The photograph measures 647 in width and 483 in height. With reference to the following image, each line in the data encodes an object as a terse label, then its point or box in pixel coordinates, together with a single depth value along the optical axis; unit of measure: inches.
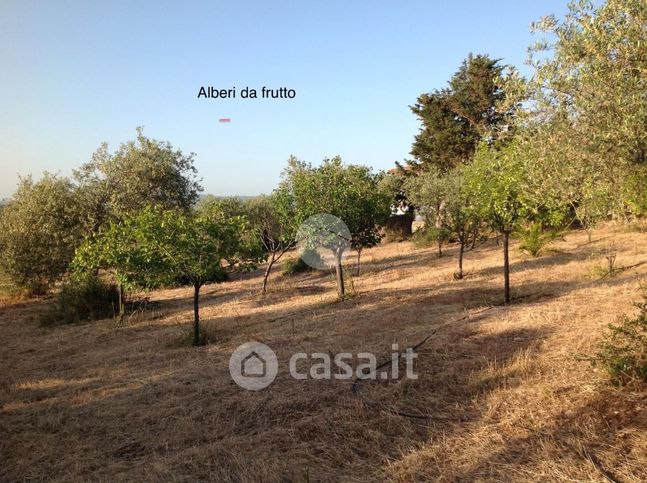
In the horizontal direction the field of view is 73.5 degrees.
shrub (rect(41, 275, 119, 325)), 719.4
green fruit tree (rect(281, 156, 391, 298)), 686.5
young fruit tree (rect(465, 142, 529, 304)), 440.8
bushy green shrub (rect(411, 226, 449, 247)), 1023.0
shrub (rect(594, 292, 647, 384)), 236.8
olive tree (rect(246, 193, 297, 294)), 698.2
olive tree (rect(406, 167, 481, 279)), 716.0
